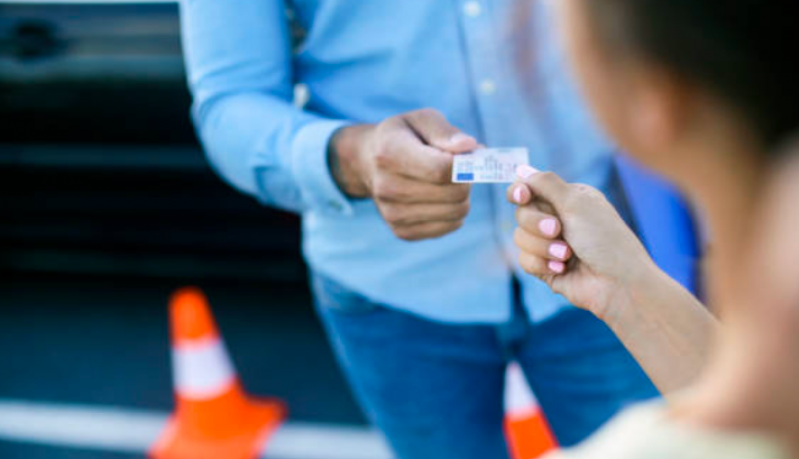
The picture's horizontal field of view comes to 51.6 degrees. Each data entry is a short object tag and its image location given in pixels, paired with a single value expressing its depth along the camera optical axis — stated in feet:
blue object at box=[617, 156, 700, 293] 4.08
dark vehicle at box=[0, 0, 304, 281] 9.28
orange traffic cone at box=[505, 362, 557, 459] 7.19
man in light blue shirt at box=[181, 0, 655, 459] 3.91
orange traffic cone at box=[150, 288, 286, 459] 8.36
